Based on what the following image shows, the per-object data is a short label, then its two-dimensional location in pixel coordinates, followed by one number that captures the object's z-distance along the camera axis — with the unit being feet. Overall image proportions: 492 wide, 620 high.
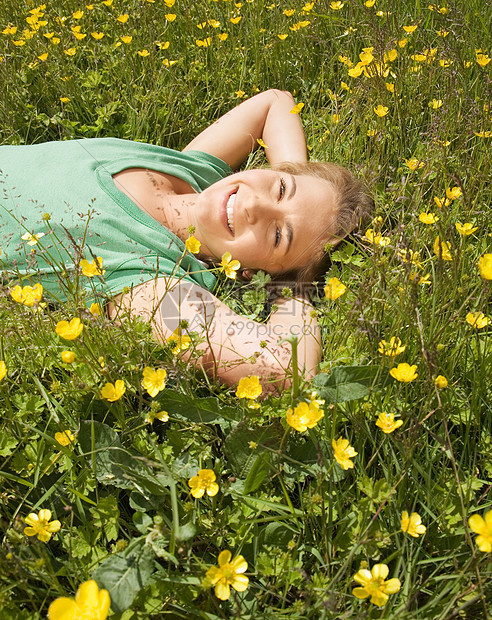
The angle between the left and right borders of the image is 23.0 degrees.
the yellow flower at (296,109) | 5.64
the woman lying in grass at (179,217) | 4.76
